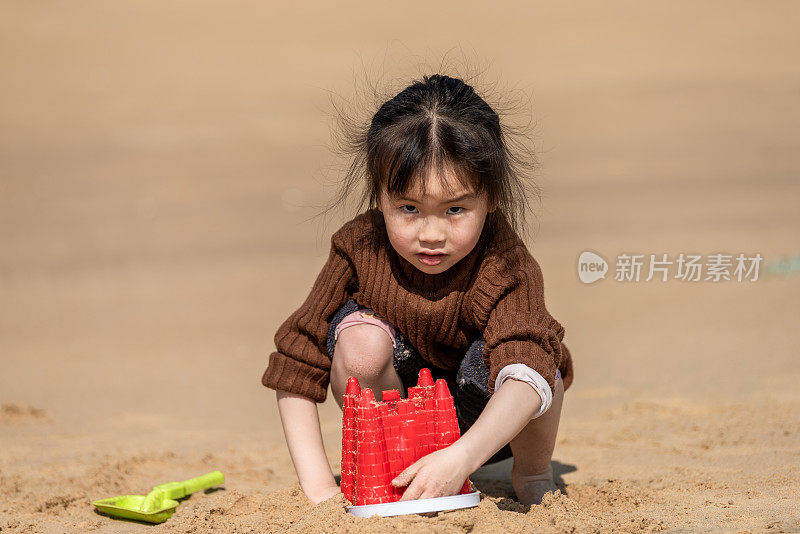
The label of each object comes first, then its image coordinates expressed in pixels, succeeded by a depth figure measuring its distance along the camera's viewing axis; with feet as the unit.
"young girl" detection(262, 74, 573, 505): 16.03
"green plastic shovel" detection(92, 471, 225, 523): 18.48
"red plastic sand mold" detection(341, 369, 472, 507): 14.98
